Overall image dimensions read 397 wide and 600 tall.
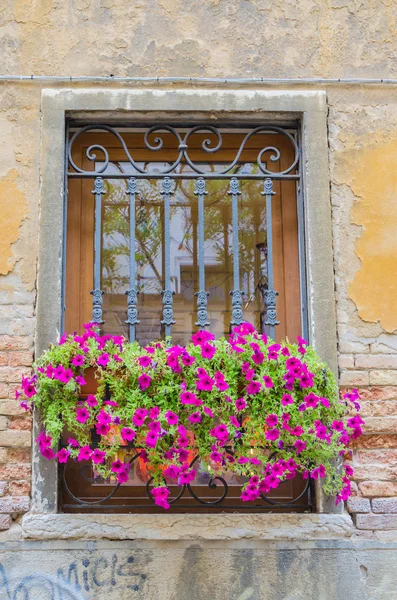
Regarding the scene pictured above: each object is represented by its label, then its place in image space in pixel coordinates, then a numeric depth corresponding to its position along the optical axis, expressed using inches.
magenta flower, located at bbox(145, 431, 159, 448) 121.6
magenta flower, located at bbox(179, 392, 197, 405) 123.3
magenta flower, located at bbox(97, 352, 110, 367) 126.8
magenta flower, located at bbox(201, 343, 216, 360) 126.8
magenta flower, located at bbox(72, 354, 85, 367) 127.4
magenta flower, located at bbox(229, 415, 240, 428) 124.9
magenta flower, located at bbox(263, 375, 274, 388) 125.0
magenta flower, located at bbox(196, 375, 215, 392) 123.4
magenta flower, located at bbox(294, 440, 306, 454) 124.5
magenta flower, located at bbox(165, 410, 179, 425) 123.5
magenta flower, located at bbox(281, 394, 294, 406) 124.6
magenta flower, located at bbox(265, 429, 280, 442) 123.9
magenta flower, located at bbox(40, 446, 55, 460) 125.9
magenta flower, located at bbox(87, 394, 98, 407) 126.3
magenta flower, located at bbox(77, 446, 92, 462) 125.2
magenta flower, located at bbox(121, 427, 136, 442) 122.3
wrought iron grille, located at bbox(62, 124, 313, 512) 139.5
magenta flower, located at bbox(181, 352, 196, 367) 125.6
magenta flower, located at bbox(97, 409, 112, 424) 124.0
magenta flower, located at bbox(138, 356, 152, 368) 126.1
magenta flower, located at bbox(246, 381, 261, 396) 124.8
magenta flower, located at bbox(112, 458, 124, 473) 124.3
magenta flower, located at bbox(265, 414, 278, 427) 123.9
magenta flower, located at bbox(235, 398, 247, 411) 124.6
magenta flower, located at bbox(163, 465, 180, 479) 122.0
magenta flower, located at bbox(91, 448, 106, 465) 124.3
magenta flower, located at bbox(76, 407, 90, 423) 125.2
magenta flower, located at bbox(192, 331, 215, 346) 128.4
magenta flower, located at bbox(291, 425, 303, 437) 123.9
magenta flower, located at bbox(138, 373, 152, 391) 124.9
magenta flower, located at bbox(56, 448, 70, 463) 125.6
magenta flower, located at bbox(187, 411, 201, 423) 123.0
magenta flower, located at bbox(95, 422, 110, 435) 124.2
